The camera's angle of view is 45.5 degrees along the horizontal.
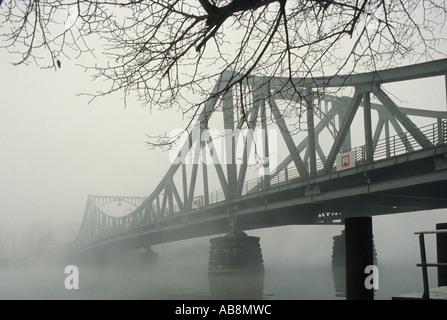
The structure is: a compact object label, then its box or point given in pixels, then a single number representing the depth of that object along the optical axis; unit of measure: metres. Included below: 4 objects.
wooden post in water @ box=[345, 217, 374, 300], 5.16
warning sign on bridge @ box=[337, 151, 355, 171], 31.34
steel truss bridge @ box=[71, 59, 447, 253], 27.23
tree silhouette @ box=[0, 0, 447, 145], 7.20
